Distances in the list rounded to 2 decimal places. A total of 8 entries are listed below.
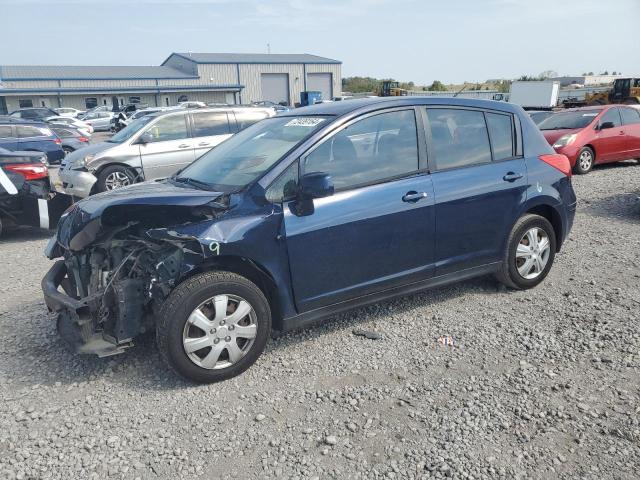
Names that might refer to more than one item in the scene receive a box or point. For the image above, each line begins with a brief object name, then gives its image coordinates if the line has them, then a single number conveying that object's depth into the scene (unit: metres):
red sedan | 11.05
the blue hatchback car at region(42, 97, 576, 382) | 3.28
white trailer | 27.84
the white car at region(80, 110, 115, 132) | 34.72
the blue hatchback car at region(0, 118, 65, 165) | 13.99
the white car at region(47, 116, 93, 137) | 24.86
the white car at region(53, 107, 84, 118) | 37.66
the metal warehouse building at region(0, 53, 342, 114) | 48.97
